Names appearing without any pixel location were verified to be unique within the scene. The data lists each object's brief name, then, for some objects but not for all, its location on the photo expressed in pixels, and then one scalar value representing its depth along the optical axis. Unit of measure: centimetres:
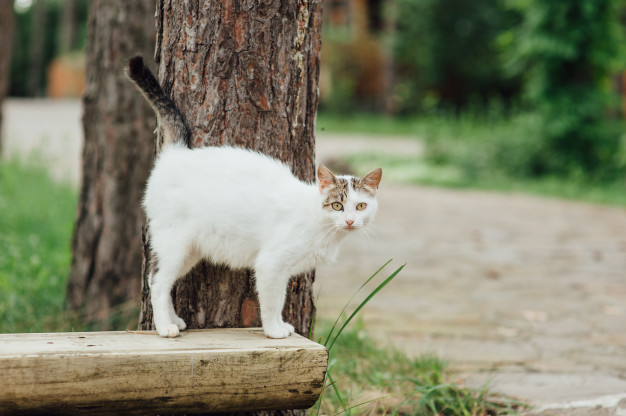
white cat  201
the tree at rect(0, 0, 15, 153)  625
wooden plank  170
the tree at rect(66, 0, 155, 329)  372
